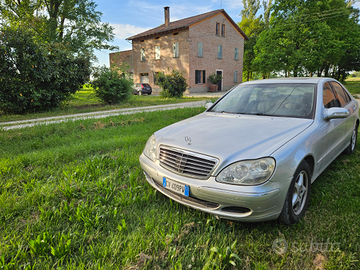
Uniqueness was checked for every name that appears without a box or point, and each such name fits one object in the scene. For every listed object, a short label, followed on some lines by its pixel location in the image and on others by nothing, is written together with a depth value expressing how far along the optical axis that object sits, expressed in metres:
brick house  27.17
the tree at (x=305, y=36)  24.27
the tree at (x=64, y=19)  21.52
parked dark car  27.33
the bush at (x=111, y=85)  13.27
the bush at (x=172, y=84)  18.36
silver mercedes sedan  2.12
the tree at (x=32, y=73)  9.51
